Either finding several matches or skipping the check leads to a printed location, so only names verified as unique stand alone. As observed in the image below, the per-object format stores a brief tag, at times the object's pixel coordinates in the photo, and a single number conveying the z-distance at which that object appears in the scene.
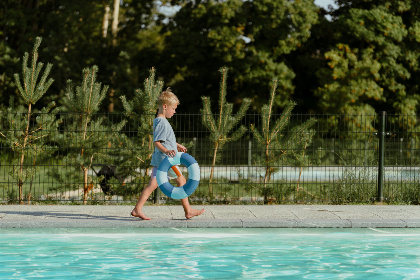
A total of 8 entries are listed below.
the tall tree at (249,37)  36.12
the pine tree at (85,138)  13.79
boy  10.55
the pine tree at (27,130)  13.59
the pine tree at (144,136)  13.91
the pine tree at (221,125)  14.21
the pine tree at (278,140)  14.12
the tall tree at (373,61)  36.38
